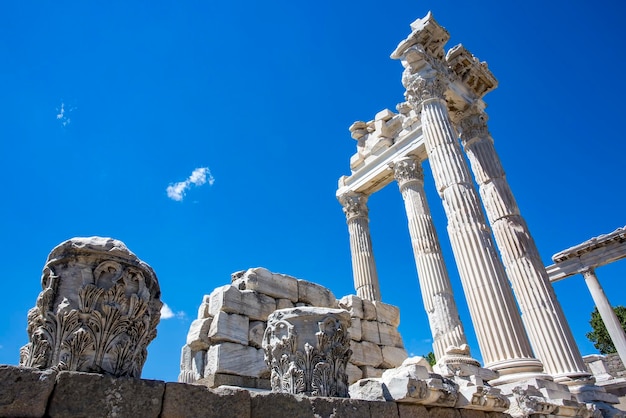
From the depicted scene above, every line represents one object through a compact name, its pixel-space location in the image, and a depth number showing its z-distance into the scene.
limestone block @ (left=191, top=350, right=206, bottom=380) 7.96
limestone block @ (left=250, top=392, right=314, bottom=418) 3.42
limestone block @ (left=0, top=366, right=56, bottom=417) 2.43
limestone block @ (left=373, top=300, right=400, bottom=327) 11.70
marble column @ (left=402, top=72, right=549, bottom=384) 8.20
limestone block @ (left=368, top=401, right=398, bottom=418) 4.16
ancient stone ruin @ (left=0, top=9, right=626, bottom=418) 3.09
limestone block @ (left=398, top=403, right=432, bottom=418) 4.49
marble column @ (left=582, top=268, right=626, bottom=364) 20.52
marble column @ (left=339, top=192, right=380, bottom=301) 15.45
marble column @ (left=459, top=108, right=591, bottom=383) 8.94
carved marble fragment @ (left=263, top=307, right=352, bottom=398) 4.34
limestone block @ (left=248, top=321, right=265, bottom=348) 8.32
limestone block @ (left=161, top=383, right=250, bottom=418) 2.98
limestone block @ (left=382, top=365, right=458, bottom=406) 4.55
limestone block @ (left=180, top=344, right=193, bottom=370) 8.45
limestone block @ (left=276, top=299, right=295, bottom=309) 9.37
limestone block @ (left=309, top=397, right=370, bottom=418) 3.74
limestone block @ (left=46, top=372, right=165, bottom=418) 2.61
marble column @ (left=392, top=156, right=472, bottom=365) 12.09
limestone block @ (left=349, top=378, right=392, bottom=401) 4.68
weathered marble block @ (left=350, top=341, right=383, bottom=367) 9.98
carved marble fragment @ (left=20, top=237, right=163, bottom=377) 3.08
